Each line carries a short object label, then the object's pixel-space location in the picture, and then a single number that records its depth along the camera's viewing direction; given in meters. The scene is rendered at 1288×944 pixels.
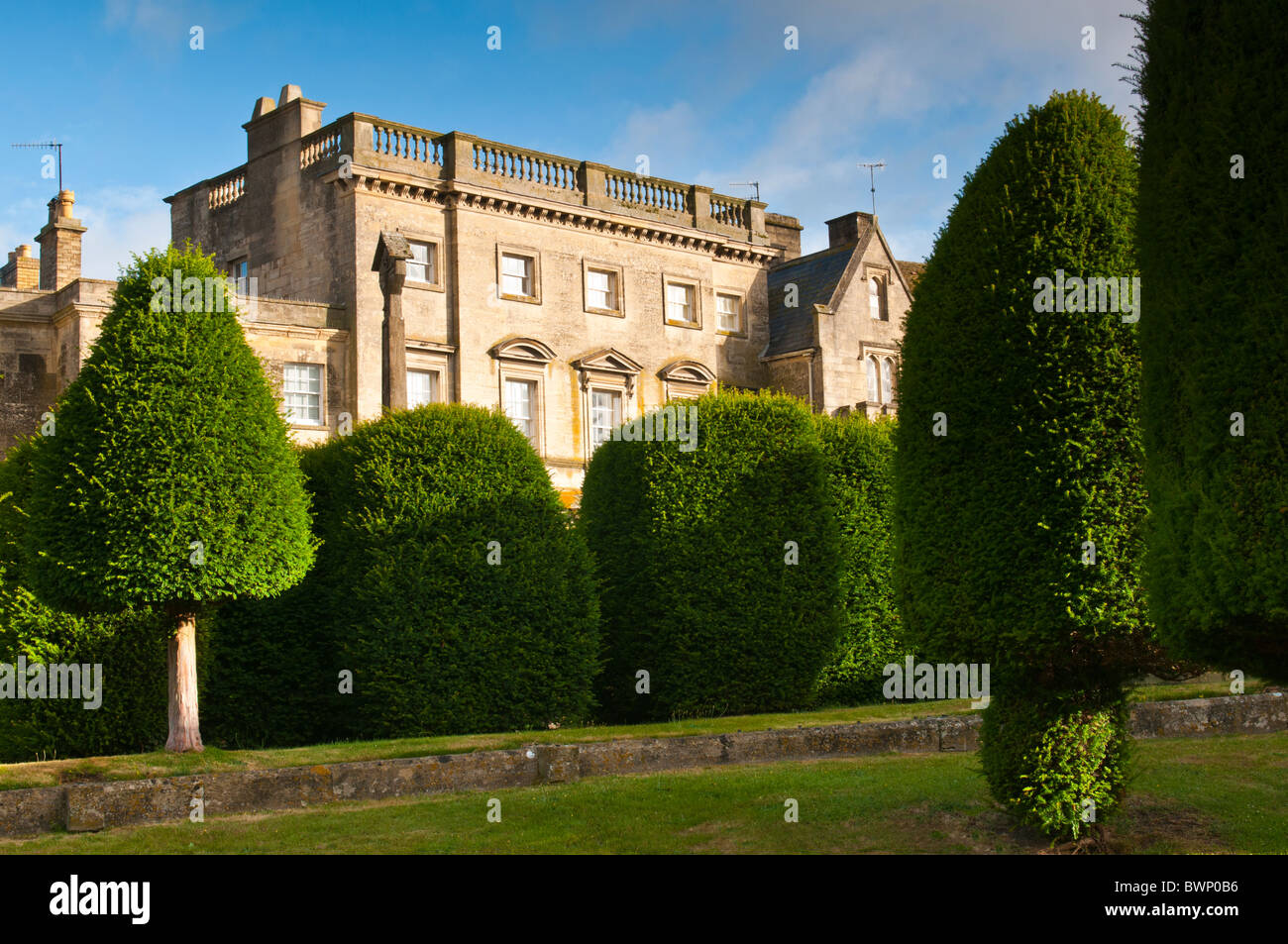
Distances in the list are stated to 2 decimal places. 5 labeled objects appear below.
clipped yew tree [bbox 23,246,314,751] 16.95
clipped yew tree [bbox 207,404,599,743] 20.08
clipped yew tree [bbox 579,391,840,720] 22.33
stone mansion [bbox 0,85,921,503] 33.50
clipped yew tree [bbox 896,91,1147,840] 10.89
